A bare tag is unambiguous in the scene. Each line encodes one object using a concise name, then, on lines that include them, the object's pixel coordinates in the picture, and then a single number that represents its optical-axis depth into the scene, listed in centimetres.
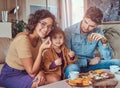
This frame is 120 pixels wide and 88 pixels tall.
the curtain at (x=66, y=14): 465
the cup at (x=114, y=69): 170
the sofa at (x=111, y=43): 257
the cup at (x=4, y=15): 431
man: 197
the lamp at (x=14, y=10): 451
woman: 160
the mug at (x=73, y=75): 151
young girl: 179
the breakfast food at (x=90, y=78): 140
